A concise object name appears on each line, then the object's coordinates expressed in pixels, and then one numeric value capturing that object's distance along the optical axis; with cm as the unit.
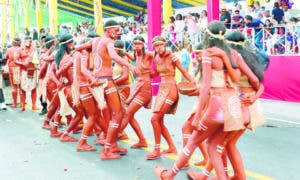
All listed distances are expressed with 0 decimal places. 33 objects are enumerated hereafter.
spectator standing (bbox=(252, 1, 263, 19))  1362
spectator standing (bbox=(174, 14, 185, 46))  1558
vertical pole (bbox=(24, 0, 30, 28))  3331
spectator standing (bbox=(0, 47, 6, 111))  1220
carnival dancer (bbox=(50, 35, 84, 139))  758
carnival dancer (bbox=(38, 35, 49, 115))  926
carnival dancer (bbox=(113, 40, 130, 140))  717
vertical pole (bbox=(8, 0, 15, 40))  3747
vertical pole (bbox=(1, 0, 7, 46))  3581
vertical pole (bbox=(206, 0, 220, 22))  1366
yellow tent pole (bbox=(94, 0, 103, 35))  1881
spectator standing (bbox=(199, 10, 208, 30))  1469
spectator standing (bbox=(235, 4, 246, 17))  1489
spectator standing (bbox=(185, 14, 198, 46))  1495
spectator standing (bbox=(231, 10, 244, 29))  1358
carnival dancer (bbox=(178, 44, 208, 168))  543
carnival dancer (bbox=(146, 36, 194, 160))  615
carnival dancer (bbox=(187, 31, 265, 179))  449
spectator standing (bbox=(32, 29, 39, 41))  2405
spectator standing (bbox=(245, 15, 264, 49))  1274
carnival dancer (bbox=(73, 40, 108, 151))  657
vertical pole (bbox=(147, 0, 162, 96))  1439
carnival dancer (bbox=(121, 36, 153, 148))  659
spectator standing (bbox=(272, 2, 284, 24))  1294
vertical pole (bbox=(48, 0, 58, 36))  2303
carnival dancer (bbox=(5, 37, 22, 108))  1180
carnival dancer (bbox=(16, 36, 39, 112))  1131
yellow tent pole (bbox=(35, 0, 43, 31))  2847
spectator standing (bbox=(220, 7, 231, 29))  1392
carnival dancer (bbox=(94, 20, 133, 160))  627
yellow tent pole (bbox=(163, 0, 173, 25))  1789
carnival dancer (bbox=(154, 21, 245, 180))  425
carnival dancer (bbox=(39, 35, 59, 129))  855
